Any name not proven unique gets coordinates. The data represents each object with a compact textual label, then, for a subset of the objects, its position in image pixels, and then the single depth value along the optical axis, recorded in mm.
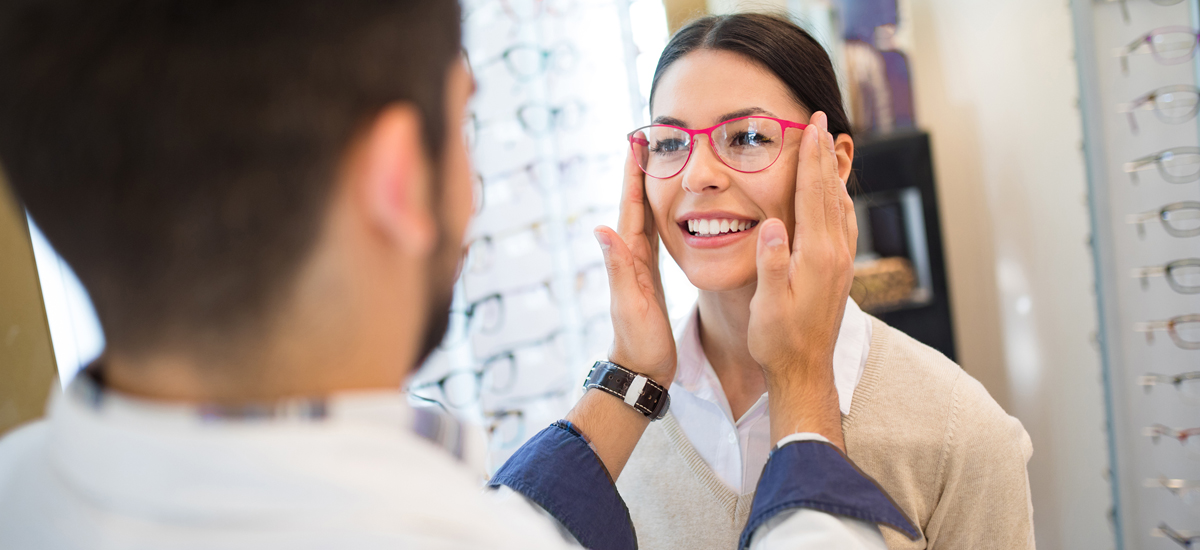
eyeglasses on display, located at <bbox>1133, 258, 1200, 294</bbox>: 1718
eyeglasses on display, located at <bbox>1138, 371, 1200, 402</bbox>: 1710
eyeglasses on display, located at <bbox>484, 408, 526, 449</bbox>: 1963
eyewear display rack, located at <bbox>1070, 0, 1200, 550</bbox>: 1714
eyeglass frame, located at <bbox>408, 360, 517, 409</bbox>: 1897
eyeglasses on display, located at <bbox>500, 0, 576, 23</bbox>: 1970
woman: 1029
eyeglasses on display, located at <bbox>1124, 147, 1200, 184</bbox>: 1698
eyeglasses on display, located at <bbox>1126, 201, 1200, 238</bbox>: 1723
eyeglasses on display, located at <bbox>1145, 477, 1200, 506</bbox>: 1706
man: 440
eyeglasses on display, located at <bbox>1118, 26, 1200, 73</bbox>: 1713
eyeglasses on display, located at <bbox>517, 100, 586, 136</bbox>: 2000
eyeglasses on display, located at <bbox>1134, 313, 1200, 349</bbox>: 1712
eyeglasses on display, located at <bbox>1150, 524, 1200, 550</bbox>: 1716
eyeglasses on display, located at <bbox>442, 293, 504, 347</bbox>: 1927
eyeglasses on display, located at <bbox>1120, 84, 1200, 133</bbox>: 1694
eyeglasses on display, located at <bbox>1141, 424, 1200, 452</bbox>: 1706
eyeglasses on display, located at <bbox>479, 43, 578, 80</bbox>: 1969
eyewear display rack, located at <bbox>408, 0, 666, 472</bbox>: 1945
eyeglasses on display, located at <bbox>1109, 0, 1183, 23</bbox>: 1753
